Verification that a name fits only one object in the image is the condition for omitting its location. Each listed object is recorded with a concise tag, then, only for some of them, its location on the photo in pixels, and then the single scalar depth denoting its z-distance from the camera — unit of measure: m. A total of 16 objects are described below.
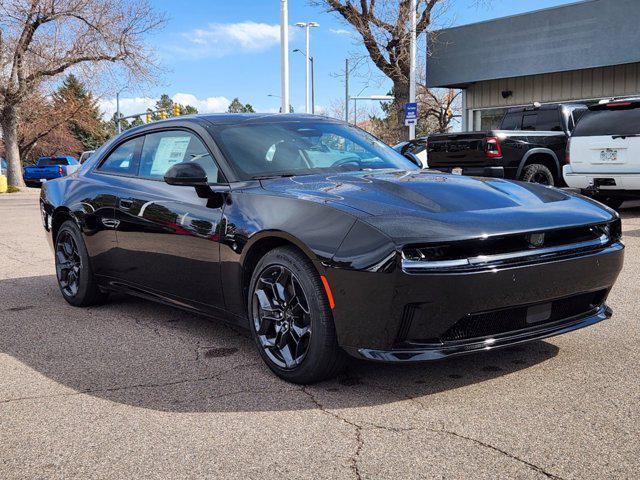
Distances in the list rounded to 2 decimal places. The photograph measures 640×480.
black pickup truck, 11.15
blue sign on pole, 22.08
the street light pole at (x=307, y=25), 37.69
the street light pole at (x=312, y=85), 55.67
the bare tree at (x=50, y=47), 26.34
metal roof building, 19.09
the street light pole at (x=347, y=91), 48.02
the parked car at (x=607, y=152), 10.30
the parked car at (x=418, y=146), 14.80
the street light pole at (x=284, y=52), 23.16
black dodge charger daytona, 3.15
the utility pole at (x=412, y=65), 22.12
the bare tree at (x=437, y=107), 39.47
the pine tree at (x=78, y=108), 41.59
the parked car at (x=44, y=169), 35.00
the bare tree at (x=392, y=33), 24.45
